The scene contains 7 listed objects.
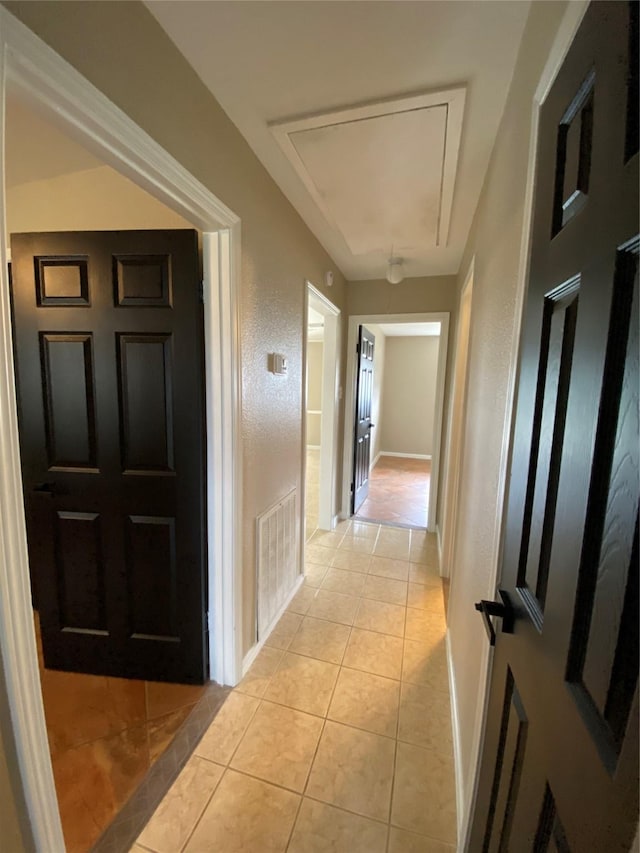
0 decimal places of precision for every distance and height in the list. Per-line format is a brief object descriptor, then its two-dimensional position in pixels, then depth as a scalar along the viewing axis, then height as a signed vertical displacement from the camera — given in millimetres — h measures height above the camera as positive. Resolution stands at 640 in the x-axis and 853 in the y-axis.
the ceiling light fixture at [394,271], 2752 +950
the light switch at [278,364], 1840 +112
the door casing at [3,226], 658 +583
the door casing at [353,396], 3184 -84
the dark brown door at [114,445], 1415 -293
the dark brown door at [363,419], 3680 -377
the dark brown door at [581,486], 393 -136
